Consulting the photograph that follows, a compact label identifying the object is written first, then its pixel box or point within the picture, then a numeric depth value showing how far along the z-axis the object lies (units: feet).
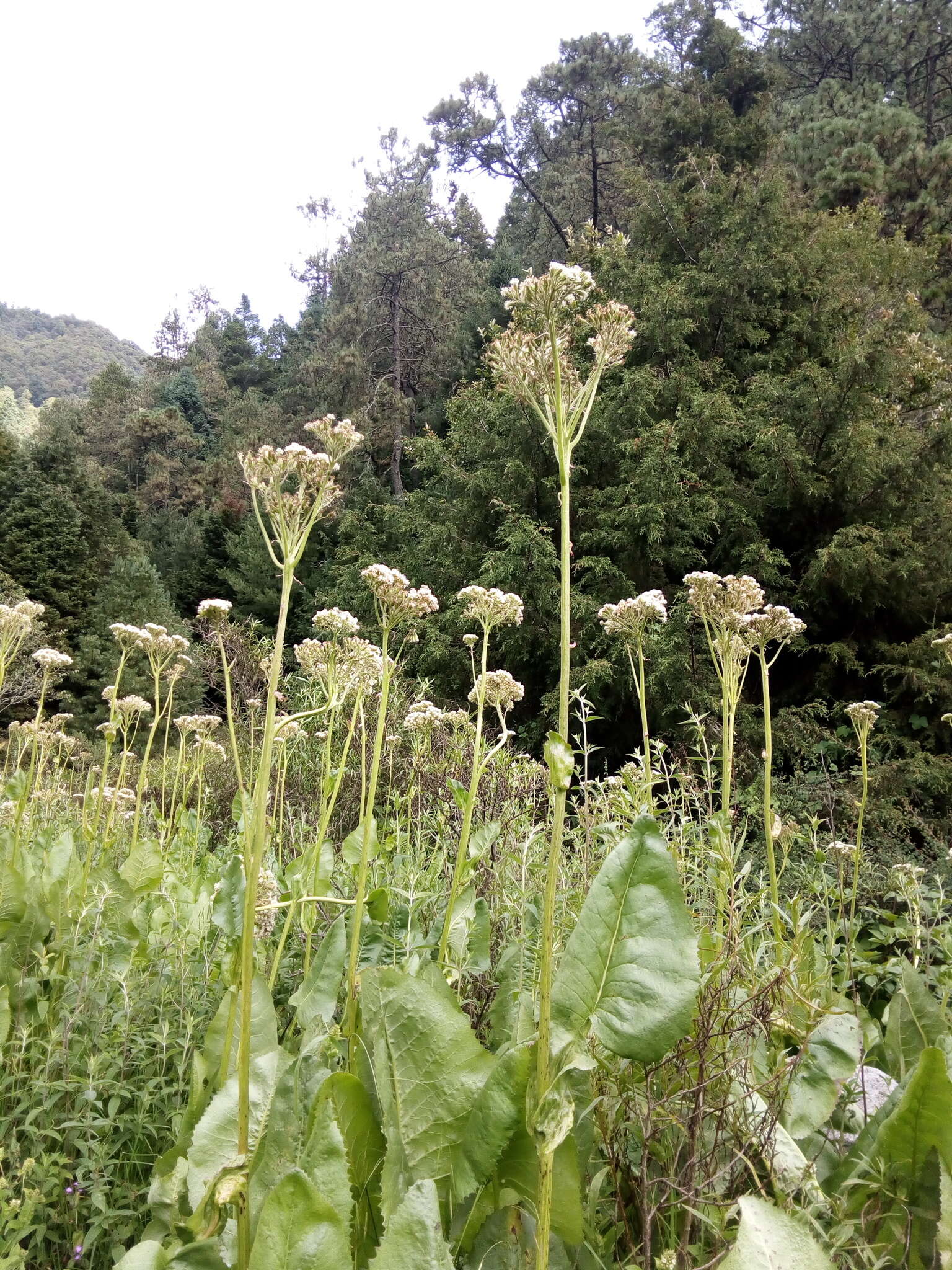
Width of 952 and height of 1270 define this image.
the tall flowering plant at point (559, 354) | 3.21
